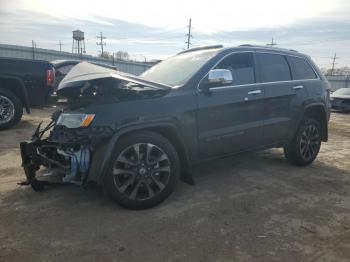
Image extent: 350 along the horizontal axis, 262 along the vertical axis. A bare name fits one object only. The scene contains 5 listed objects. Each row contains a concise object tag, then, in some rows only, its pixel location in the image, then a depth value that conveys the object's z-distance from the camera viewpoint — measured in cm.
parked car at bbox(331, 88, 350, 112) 1764
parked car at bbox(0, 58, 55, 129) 781
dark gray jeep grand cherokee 379
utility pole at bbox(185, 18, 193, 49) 6046
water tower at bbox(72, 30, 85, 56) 5069
